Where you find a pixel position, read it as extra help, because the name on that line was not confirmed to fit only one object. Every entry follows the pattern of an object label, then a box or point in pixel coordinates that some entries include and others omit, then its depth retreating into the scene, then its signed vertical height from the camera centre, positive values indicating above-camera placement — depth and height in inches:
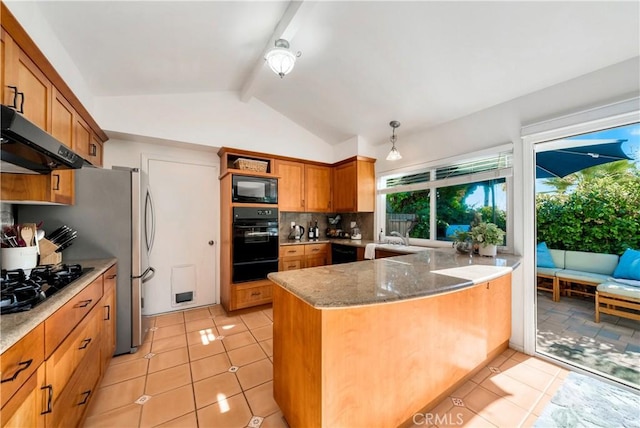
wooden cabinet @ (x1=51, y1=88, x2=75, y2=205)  66.7 +24.0
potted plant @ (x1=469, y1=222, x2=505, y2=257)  90.6 -9.2
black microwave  125.3 +13.7
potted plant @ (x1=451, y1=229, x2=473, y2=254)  97.9 -11.3
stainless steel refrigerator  80.2 -3.6
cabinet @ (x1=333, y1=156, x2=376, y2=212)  151.2 +19.0
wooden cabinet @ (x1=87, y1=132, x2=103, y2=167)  97.7 +27.6
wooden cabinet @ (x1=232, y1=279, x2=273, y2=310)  124.2 -42.6
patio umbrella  83.1 +21.7
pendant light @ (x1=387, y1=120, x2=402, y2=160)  111.6 +44.0
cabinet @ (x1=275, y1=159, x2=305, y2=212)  148.6 +18.5
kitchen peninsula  44.6 -27.3
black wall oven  124.6 -15.4
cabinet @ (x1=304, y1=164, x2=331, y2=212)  159.6 +18.3
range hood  36.4 +12.6
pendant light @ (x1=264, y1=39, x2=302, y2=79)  77.7 +51.8
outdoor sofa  88.4 -26.3
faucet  134.3 -14.1
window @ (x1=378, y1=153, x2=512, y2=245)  104.0 +8.9
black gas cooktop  39.8 -14.3
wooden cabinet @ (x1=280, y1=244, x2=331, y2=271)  141.5 -25.6
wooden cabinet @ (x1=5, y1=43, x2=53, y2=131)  50.0 +29.8
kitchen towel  128.7 -20.1
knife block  66.9 -11.0
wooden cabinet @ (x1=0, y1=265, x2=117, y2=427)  31.8 -26.5
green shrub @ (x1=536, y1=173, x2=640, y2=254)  85.1 -0.7
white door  126.9 -11.9
